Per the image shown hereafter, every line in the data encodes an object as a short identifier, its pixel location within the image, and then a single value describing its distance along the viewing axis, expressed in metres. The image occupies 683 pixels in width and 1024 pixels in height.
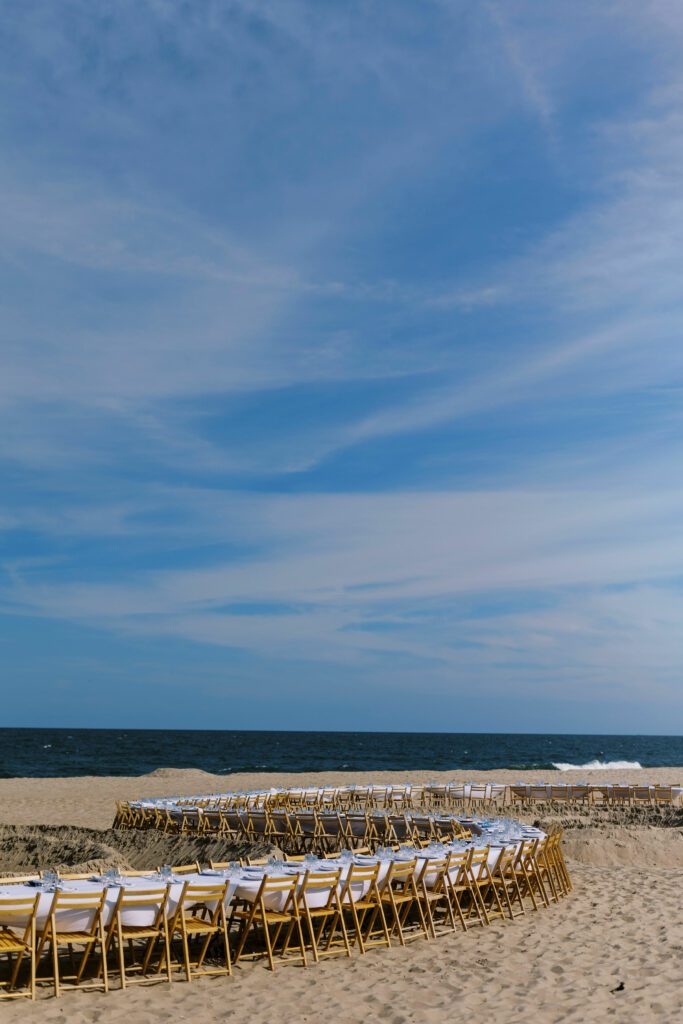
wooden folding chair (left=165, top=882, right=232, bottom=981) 8.17
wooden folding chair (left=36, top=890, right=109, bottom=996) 7.63
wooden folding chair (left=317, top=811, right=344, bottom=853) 16.19
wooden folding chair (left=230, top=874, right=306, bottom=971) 8.58
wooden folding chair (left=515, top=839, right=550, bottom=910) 11.39
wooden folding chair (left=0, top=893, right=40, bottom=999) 7.47
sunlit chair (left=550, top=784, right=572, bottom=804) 25.31
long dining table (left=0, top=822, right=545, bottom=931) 7.82
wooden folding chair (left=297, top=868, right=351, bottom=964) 8.88
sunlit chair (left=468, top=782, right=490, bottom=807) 25.06
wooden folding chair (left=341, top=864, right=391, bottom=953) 9.16
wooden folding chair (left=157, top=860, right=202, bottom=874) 9.32
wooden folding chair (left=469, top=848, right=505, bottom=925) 10.66
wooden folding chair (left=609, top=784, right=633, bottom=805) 25.52
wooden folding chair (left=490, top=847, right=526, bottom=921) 11.05
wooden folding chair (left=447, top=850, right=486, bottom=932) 10.43
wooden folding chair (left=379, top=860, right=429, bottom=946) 9.55
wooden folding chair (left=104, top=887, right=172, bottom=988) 7.88
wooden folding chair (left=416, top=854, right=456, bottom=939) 9.96
